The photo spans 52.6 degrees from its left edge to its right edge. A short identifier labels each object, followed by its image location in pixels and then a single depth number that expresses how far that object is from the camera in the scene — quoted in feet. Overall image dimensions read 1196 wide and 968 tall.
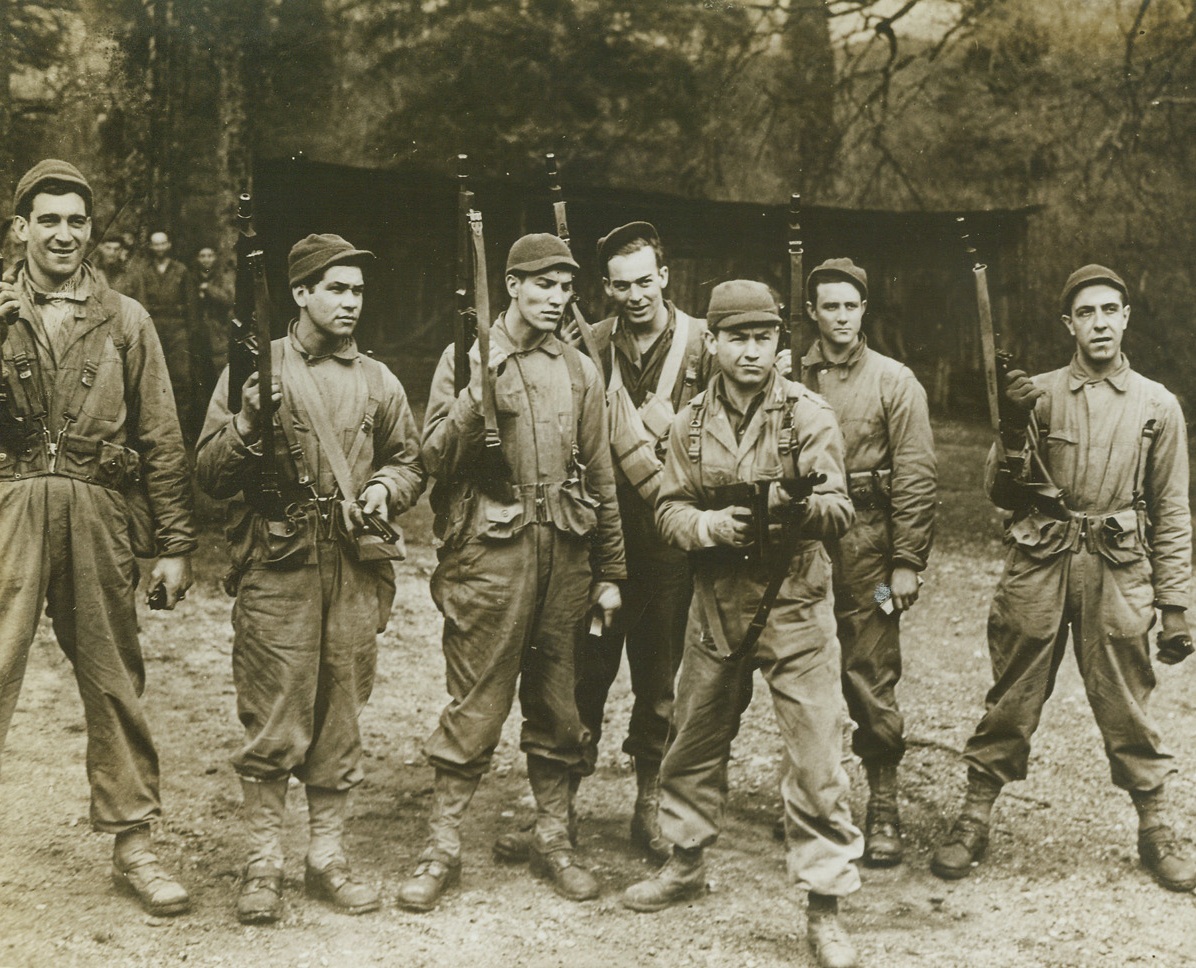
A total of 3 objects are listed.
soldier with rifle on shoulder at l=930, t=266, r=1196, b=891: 15.05
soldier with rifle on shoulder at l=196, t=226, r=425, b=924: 13.52
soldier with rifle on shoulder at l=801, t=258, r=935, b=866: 15.80
